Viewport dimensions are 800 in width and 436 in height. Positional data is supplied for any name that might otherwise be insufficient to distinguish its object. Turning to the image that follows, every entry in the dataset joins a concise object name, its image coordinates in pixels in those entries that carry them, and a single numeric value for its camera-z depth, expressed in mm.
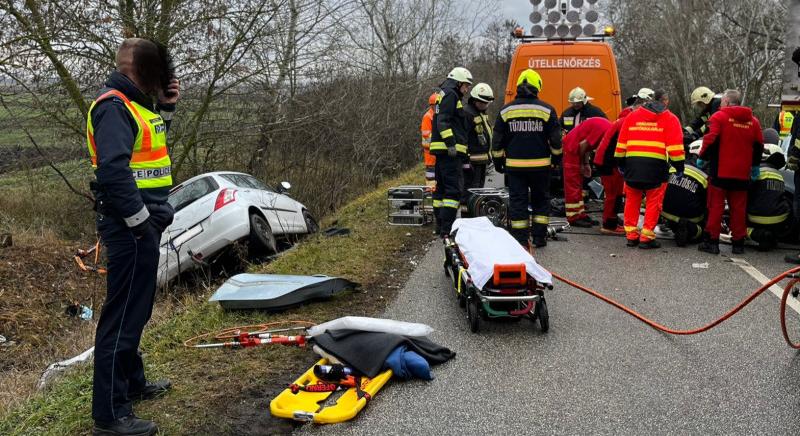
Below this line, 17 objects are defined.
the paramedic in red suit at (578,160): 9930
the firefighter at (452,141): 8906
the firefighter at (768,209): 8328
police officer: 3494
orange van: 11422
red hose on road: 4656
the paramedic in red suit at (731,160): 8055
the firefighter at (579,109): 10641
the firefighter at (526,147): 8195
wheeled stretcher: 5316
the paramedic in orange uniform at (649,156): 8430
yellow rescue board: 3852
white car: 8961
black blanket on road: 4406
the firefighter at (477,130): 9750
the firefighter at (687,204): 8734
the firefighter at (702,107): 10359
